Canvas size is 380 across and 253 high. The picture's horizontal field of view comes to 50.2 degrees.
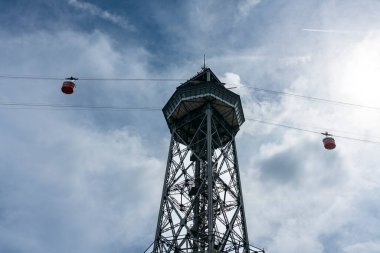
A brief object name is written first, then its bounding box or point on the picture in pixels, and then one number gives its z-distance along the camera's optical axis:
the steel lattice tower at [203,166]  31.84
